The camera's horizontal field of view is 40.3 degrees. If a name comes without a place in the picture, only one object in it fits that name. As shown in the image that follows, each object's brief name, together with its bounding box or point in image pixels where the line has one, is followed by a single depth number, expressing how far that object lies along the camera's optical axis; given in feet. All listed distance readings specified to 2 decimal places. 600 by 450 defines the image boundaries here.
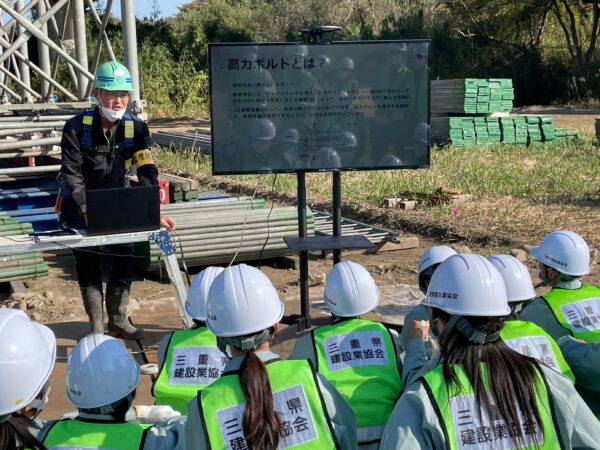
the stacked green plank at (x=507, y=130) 68.33
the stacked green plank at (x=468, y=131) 67.31
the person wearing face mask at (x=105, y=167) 21.09
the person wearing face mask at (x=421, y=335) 12.05
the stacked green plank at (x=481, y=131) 67.72
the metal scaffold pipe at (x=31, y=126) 33.93
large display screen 23.15
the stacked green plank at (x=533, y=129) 69.10
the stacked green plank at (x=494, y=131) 67.77
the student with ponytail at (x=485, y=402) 8.54
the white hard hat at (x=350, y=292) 13.10
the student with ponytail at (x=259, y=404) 8.88
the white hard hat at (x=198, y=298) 13.99
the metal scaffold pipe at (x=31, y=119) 36.52
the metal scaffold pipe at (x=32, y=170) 34.88
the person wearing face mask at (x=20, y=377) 8.16
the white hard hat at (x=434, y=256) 15.71
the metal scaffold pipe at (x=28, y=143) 33.76
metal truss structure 33.65
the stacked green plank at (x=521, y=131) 68.90
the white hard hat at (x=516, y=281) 13.70
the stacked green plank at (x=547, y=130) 69.46
